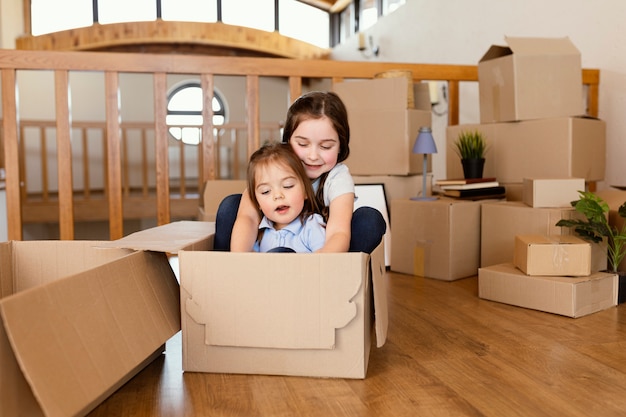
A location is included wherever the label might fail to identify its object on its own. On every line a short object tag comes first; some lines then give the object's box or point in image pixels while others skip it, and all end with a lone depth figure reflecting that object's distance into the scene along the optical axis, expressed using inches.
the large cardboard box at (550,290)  65.1
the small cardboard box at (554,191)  79.4
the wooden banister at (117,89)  97.0
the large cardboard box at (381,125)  97.7
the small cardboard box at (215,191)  101.6
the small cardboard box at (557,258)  67.2
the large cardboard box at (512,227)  77.6
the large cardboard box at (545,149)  90.9
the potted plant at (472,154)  96.5
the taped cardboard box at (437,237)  87.0
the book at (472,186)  92.4
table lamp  91.8
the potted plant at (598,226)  70.7
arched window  337.4
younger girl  55.4
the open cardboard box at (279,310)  43.5
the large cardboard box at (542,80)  93.0
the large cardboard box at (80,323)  31.7
